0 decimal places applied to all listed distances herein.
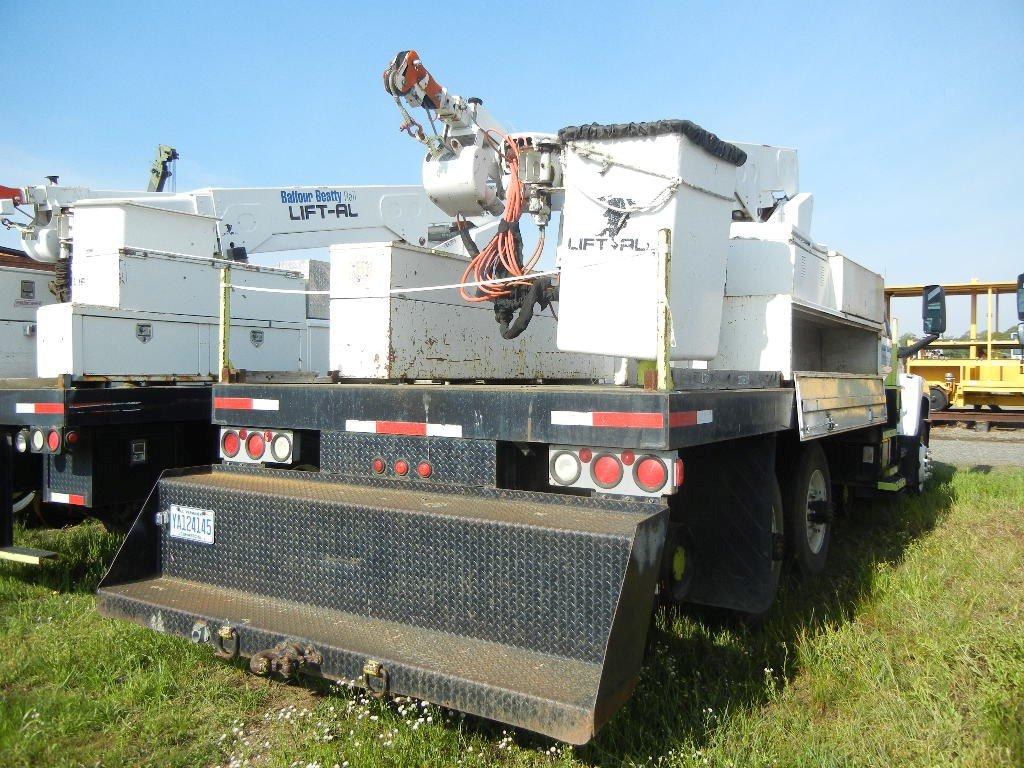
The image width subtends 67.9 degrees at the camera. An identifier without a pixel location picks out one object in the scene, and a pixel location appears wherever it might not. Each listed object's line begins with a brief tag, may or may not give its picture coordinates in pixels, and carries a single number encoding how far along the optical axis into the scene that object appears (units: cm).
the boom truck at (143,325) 414
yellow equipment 1441
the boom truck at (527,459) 247
